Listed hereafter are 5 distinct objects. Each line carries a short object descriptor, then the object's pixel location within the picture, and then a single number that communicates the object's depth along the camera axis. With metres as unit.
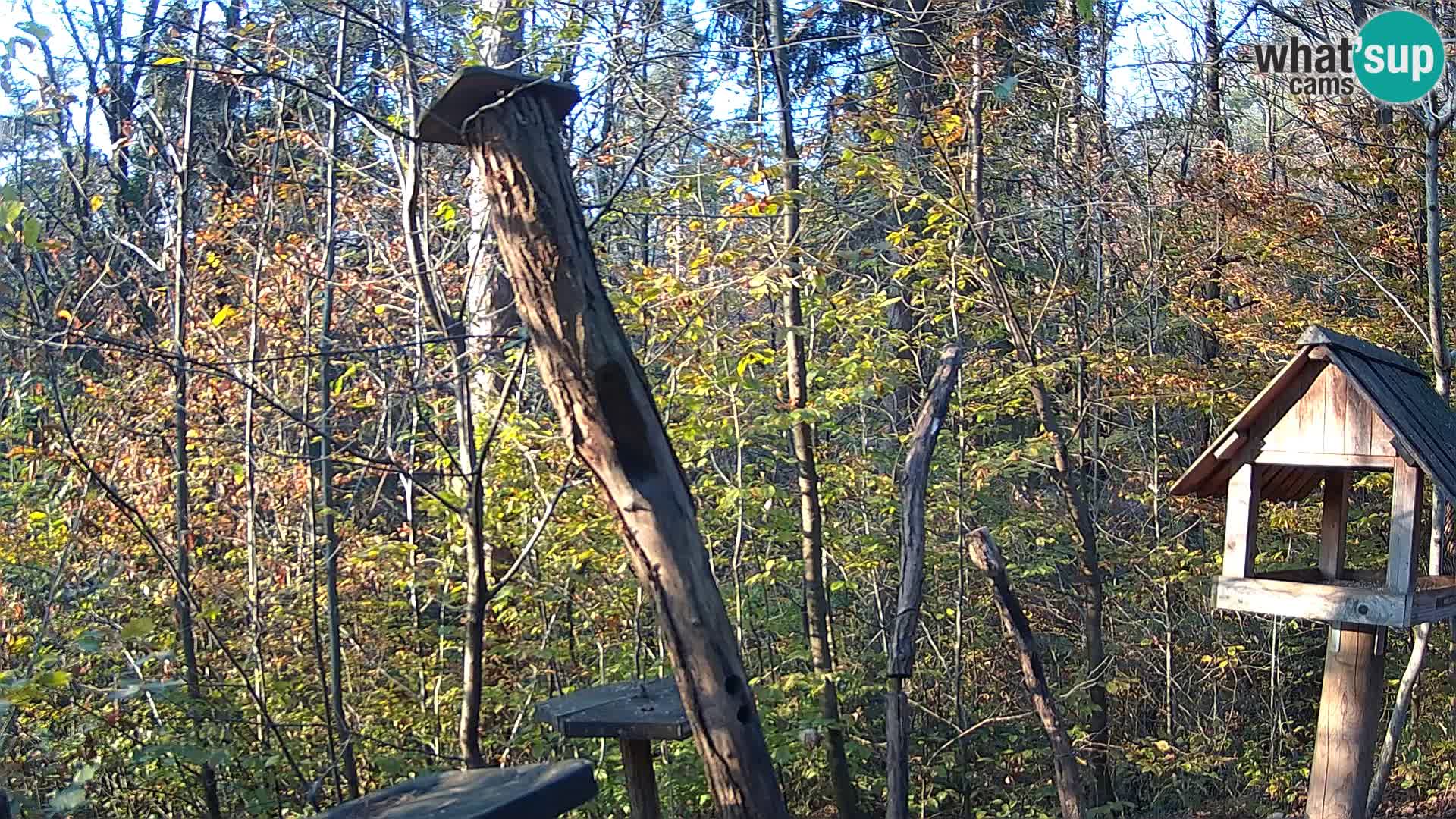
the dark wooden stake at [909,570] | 4.48
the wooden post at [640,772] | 4.32
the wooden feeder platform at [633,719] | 3.69
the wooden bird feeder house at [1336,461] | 3.98
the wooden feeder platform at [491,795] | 2.71
